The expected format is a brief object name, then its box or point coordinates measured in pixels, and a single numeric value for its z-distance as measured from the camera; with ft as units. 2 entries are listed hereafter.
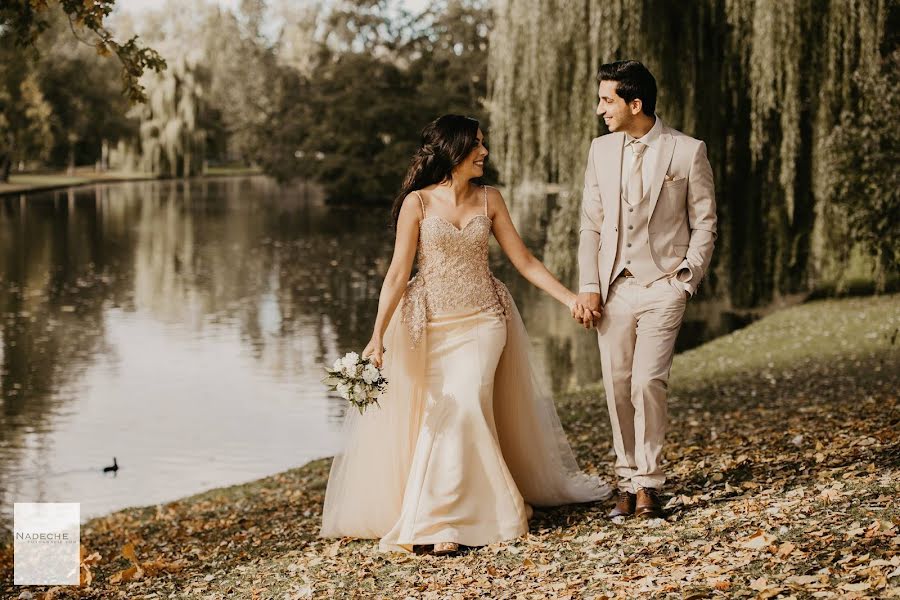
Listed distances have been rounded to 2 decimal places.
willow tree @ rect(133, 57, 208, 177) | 187.62
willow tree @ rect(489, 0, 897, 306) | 38.52
